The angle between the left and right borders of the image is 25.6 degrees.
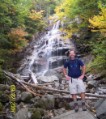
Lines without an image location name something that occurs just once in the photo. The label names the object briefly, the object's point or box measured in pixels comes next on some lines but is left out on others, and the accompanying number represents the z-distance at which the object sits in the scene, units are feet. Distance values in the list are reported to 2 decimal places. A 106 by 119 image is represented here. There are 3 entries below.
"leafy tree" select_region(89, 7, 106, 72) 40.90
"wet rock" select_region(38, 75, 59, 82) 50.70
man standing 26.02
